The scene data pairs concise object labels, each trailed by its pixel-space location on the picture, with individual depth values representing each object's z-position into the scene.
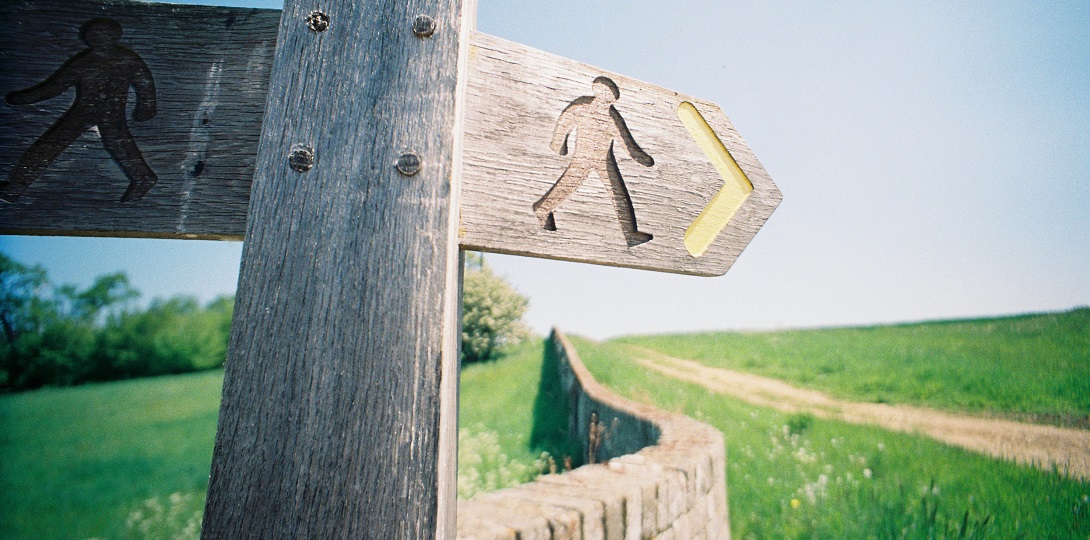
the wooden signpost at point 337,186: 0.69
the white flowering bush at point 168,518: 5.21
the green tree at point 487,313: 14.23
